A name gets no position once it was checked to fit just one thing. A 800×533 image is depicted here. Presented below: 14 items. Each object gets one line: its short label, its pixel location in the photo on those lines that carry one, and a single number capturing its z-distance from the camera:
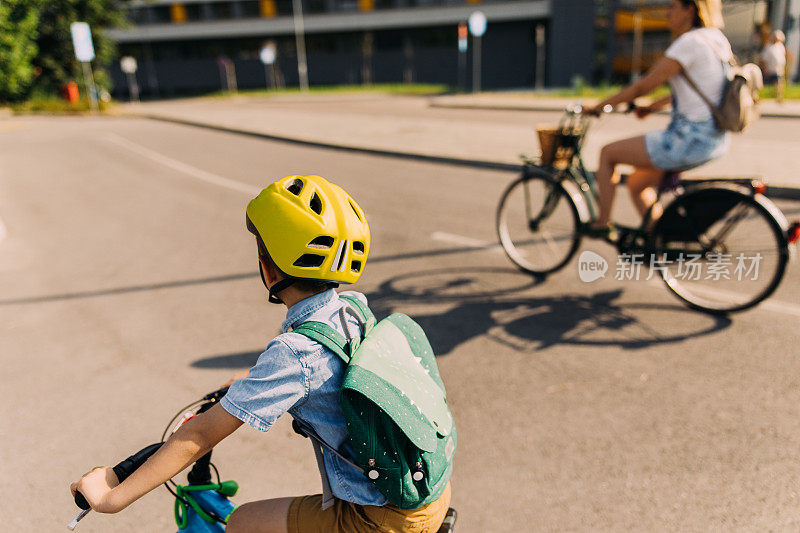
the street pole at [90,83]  29.50
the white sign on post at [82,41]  26.18
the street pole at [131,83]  52.71
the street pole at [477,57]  42.29
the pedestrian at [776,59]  16.81
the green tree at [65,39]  32.84
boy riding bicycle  1.59
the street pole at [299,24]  48.12
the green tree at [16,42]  27.98
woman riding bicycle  4.18
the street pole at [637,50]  31.60
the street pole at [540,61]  41.03
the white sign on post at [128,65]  34.69
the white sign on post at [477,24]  25.06
